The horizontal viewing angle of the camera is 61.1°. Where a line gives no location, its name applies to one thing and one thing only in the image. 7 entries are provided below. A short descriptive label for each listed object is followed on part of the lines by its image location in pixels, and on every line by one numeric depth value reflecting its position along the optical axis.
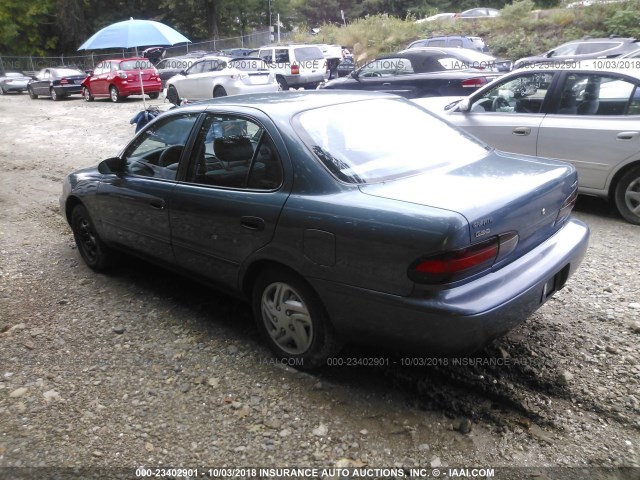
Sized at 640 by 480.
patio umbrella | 10.06
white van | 19.69
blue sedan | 2.59
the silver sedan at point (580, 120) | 5.52
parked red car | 21.05
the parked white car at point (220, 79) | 16.29
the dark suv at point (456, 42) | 23.00
